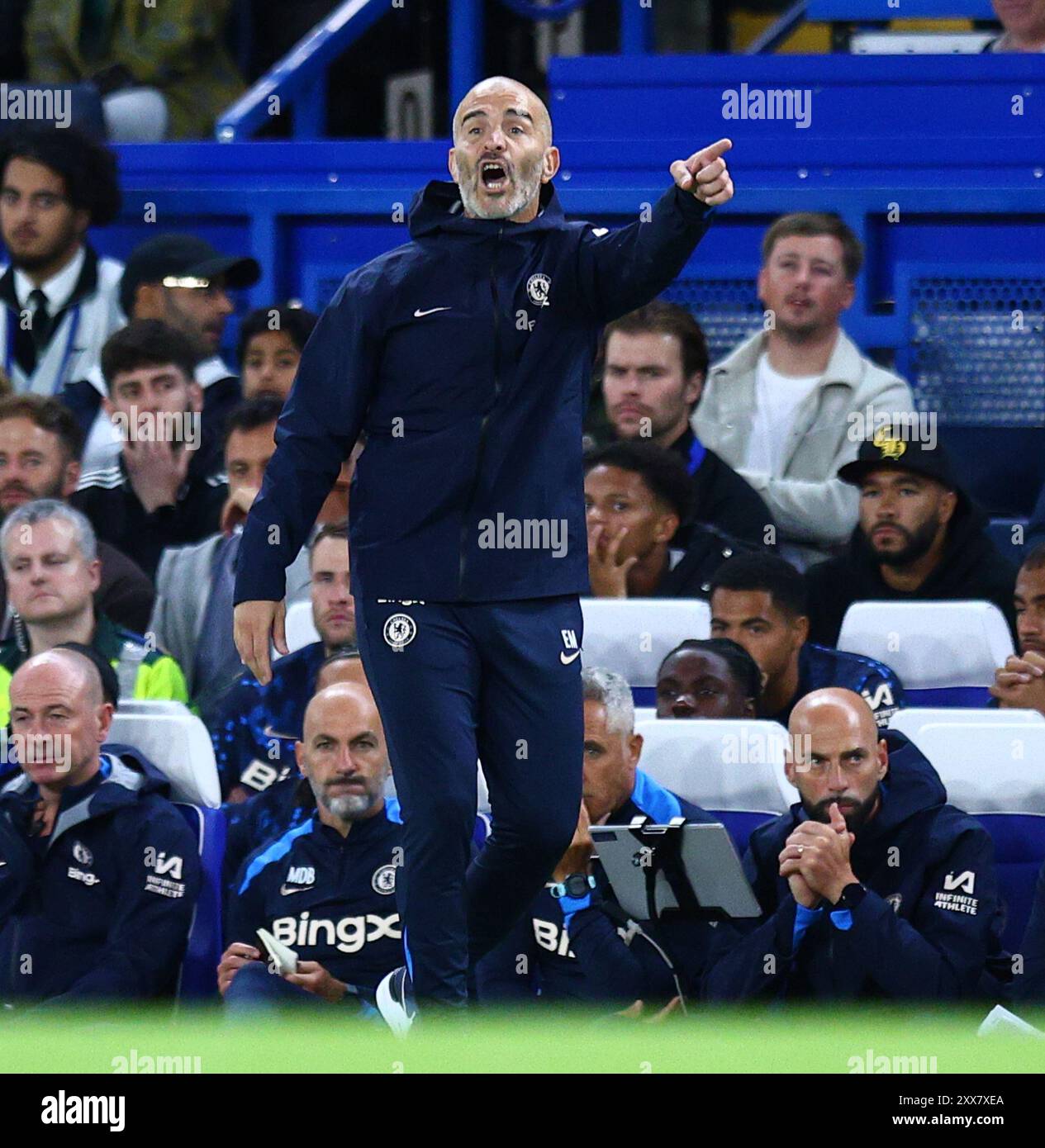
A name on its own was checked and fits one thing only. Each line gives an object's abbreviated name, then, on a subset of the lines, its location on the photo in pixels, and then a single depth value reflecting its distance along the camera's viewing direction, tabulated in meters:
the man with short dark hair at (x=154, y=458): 13.30
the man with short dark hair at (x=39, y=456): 12.95
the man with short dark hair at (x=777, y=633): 11.54
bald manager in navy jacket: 7.80
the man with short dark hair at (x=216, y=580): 12.42
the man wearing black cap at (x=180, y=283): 14.12
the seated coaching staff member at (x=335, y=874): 10.05
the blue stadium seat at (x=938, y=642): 11.84
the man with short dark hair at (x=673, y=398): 12.70
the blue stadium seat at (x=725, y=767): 10.52
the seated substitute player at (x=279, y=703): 11.59
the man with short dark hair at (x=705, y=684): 11.11
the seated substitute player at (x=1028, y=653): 11.23
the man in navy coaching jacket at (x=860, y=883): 9.29
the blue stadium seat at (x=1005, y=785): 10.28
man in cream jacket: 12.80
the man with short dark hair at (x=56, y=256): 14.28
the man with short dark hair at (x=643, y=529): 12.27
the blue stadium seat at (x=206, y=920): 10.37
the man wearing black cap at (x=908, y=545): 12.33
